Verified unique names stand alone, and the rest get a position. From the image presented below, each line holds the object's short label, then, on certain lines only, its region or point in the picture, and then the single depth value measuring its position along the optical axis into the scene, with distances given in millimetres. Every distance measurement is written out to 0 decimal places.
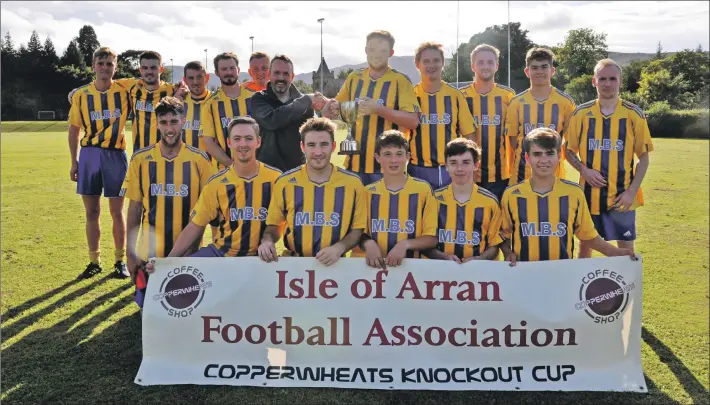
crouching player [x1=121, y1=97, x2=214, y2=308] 4129
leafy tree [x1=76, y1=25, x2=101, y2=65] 68750
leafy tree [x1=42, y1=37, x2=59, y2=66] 59250
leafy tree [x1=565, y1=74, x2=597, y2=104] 48375
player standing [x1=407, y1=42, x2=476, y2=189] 4367
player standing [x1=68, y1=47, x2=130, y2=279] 5445
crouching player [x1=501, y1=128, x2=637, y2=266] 3514
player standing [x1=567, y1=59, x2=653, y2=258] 4227
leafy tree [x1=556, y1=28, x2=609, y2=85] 63469
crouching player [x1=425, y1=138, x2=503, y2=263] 3596
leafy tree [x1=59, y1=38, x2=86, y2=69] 60656
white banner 3271
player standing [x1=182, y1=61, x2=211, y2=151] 5172
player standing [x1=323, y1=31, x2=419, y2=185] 4113
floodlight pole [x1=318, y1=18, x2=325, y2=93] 49203
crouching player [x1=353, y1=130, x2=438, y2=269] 3553
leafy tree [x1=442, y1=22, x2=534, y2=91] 56156
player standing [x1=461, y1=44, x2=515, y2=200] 4609
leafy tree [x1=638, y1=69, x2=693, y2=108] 44031
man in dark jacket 4348
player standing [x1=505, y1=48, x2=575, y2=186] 4422
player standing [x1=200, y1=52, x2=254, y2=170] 4836
